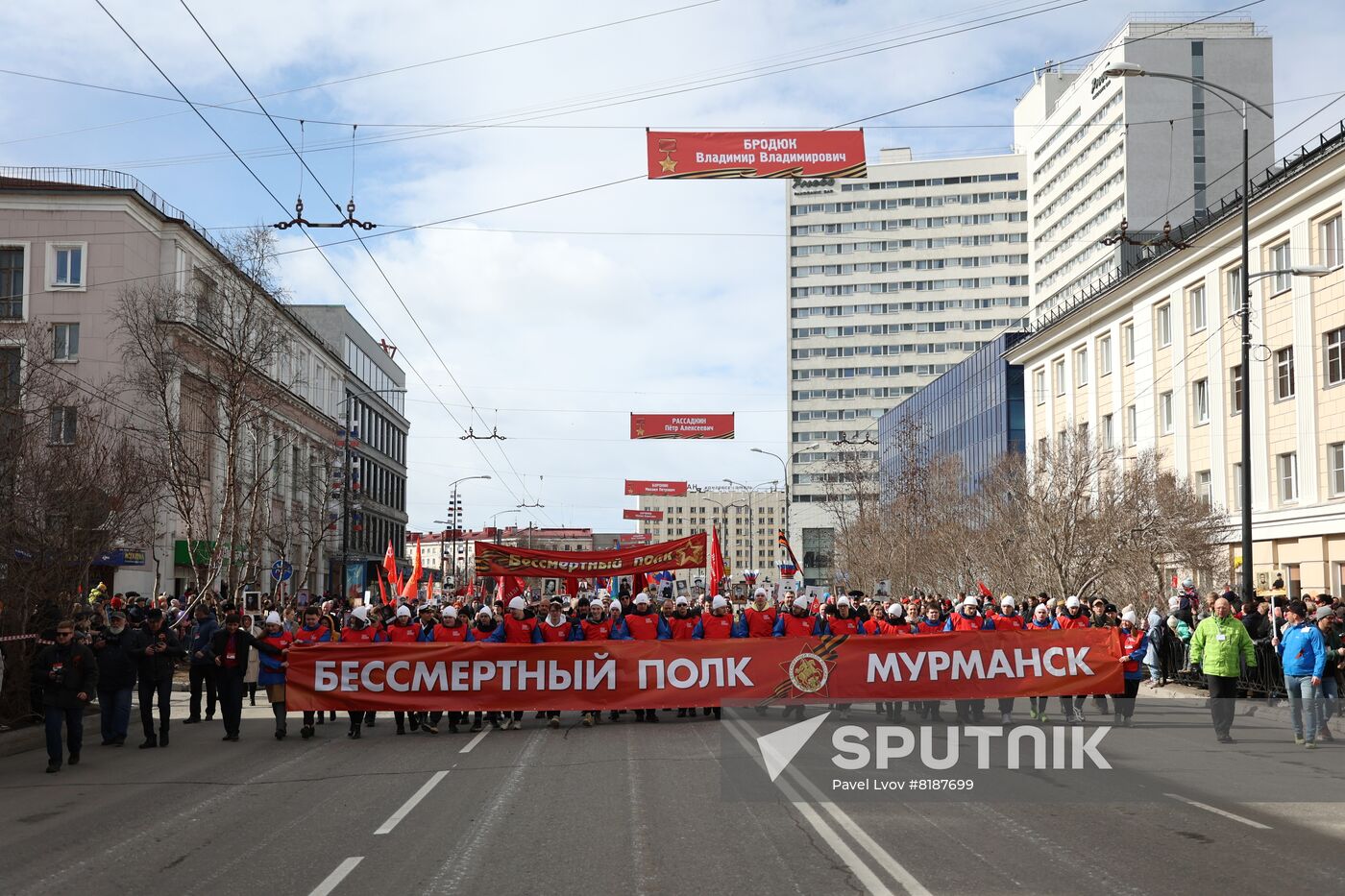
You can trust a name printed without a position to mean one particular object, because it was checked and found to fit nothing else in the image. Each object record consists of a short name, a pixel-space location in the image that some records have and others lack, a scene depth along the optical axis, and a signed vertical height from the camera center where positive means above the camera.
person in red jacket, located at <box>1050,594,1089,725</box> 17.27 -0.97
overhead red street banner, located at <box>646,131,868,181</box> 21.02 +6.70
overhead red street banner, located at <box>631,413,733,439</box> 75.31 +7.61
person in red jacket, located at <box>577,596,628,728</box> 17.81 -1.05
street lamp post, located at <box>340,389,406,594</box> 50.97 +2.25
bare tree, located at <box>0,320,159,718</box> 16.89 +0.76
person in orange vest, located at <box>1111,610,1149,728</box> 16.88 -1.55
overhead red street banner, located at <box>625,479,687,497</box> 97.00 +5.07
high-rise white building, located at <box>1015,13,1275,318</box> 88.19 +30.40
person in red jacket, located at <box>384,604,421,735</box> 17.42 -1.09
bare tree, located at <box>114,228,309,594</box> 30.58 +4.95
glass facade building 68.31 +8.75
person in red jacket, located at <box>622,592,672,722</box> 18.03 -1.06
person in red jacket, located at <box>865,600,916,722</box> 18.31 -1.04
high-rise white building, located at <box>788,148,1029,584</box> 124.88 +26.91
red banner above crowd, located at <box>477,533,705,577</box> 23.92 -0.13
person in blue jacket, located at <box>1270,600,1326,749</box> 14.23 -1.28
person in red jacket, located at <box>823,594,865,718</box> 18.08 -1.00
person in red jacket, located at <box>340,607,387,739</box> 17.42 -1.10
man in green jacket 15.07 -1.21
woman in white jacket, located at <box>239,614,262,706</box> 21.28 -2.10
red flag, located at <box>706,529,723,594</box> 36.95 -0.29
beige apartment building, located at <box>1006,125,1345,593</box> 35.53 +6.35
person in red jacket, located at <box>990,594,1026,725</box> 16.77 -0.96
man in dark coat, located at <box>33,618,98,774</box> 13.40 -1.43
